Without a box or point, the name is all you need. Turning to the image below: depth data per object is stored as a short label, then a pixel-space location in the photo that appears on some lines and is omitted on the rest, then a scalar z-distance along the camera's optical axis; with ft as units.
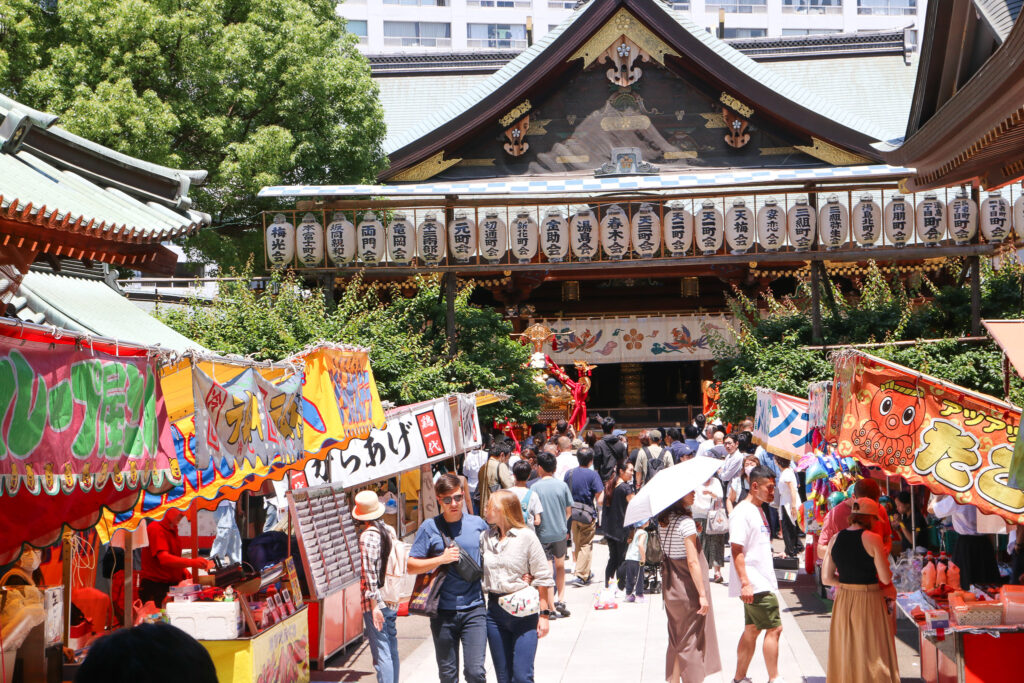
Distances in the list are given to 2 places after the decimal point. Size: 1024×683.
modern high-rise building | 172.96
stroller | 34.53
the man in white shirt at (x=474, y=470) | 51.26
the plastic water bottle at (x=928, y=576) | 26.43
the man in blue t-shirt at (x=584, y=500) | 41.78
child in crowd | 40.63
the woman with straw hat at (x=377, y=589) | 26.00
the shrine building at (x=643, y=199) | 65.36
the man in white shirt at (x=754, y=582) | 26.76
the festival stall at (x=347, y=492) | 30.66
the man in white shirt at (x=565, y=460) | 48.12
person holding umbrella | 26.20
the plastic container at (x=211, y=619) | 25.29
